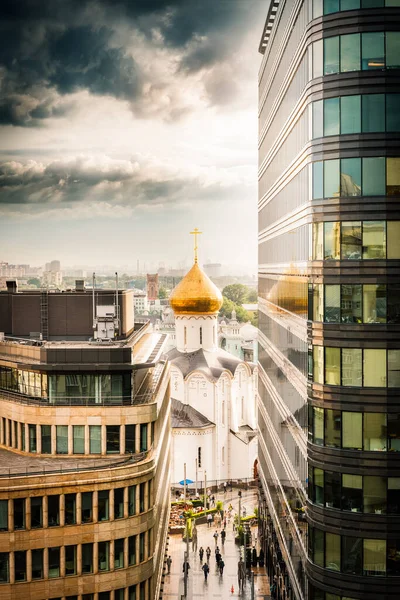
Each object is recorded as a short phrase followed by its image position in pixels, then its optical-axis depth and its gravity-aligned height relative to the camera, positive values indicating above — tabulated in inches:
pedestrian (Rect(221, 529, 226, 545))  2918.3 -900.4
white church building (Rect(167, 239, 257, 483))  3722.9 -546.7
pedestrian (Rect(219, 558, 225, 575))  2601.4 -898.2
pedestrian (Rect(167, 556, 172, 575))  2565.5 -886.4
